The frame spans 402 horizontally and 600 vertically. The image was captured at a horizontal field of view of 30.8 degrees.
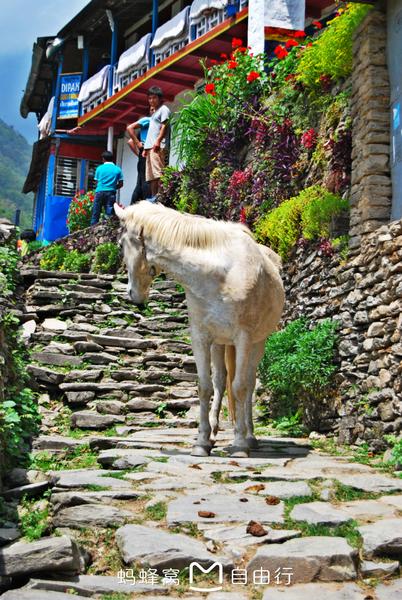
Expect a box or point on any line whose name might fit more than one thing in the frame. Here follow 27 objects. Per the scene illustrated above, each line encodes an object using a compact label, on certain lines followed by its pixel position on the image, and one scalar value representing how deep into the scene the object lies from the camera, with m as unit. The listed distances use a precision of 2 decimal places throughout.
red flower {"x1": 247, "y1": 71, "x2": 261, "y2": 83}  12.17
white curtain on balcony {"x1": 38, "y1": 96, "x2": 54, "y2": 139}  27.73
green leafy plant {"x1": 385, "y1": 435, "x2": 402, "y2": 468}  6.00
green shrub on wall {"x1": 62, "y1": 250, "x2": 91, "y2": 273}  16.81
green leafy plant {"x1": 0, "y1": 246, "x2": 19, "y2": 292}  9.55
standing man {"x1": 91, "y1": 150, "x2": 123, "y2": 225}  16.97
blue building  18.31
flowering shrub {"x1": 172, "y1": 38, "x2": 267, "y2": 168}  12.40
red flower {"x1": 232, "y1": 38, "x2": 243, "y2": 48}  13.87
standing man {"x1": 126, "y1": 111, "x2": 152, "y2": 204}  16.30
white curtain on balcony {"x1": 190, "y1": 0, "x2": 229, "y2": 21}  17.74
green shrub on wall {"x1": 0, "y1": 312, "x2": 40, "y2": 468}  5.65
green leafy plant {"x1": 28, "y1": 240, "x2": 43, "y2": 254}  26.02
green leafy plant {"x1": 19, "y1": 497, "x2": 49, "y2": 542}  4.29
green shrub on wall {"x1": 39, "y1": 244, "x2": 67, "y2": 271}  18.33
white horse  6.29
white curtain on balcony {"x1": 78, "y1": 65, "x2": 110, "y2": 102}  24.06
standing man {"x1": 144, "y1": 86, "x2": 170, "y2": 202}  15.78
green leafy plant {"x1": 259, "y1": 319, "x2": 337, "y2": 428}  8.06
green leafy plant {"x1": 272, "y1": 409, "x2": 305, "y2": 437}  8.33
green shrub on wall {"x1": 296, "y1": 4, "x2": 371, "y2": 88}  8.69
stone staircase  8.67
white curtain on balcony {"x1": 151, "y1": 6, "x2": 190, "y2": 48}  19.55
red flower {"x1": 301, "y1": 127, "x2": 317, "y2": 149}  9.88
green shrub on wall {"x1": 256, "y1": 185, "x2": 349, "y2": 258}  8.84
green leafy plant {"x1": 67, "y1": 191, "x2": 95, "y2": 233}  21.02
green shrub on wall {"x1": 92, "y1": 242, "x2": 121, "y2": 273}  15.66
